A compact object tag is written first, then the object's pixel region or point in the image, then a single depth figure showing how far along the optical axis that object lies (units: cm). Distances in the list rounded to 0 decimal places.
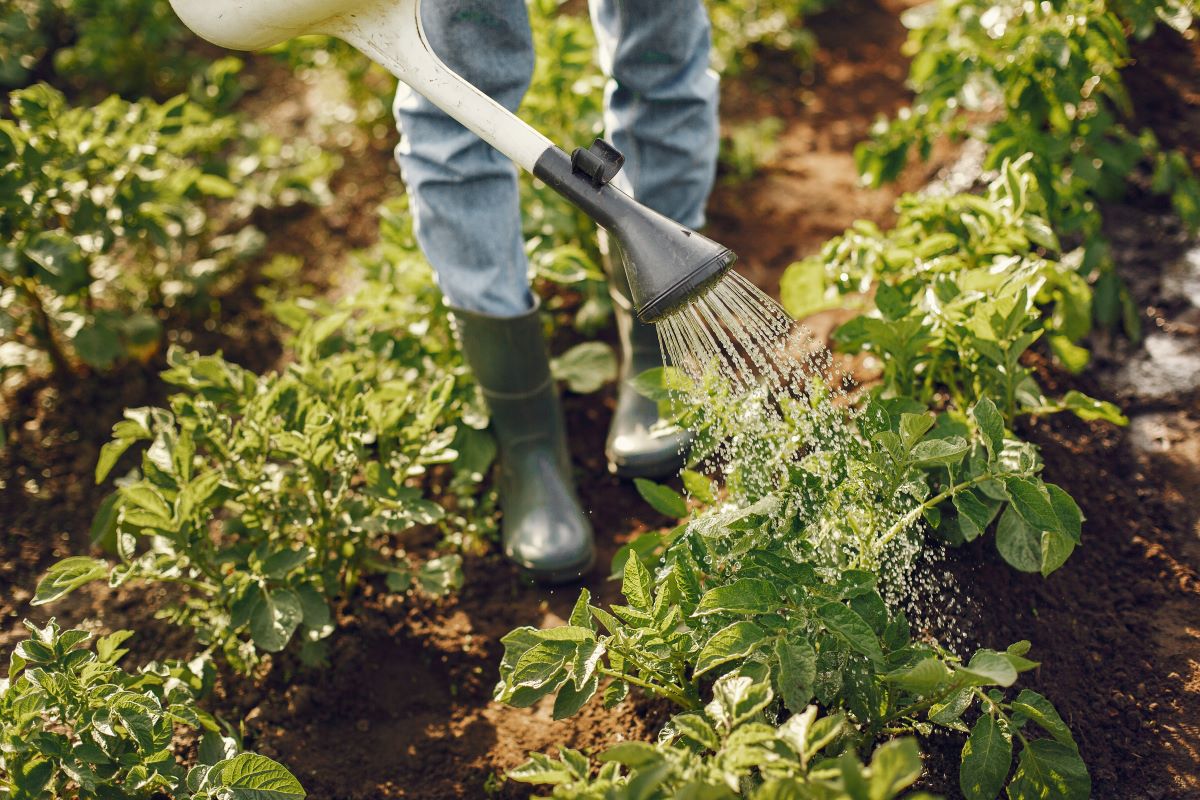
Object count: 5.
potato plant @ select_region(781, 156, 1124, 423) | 160
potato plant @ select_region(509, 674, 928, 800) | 100
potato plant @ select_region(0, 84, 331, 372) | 199
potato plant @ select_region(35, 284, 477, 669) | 159
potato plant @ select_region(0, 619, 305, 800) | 129
